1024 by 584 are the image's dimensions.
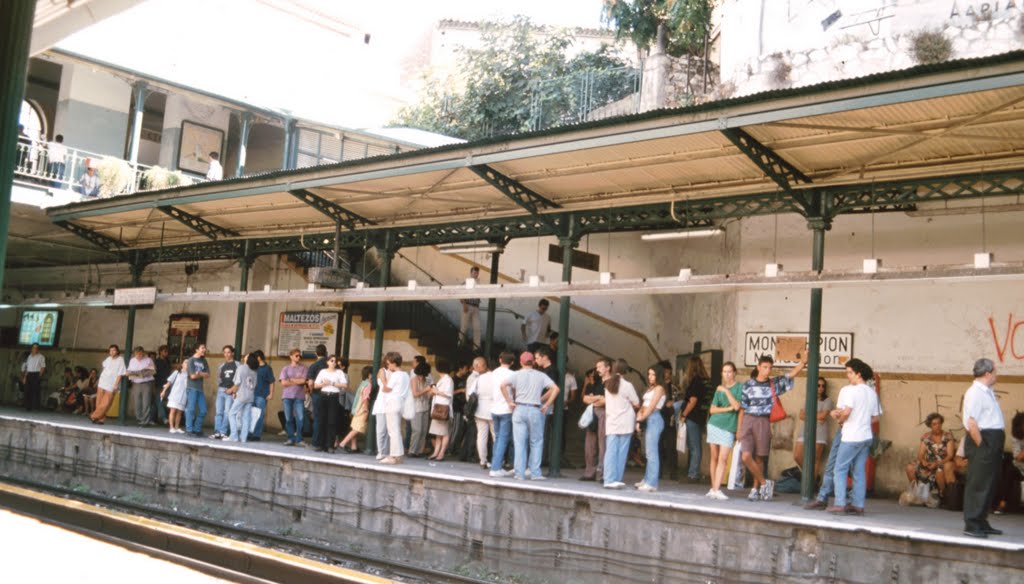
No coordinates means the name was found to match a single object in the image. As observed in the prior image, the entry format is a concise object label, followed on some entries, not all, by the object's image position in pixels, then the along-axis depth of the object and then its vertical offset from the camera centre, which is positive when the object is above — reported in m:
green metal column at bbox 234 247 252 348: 17.86 +1.08
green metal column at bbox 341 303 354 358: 18.38 +0.97
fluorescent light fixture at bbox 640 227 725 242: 12.42 +2.28
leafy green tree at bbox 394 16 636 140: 28.86 +9.84
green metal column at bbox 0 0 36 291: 3.40 +1.06
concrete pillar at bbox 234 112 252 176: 24.14 +6.05
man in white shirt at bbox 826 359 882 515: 9.80 -0.12
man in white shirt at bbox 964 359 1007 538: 8.51 -0.24
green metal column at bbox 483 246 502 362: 15.77 +1.29
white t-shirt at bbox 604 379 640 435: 11.57 -0.13
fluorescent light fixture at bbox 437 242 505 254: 15.20 +2.33
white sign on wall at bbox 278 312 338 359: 19.52 +1.01
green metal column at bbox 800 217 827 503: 10.76 +0.38
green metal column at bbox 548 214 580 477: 12.88 +0.52
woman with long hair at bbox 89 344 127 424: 19.06 -0.30
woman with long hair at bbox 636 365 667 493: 11.43 -0.31
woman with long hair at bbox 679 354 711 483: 12.86 -0.07
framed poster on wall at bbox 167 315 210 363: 21.98 +0.89
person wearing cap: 12.14 -0.17
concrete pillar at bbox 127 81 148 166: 21.42 +5.75
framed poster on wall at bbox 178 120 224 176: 24.59 +5.97
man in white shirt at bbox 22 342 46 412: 21.97 -0.32
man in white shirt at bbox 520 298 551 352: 16.03 +1.17
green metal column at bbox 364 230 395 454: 15.20 +1.02
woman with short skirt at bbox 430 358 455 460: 14.35 -0.28
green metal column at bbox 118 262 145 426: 19.36 +0.48
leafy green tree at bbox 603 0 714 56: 23.55 +9.94
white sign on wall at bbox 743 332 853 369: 13.01 +0.91
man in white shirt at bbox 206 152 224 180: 22.62 +4.90
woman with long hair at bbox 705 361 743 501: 11.22 -0.14
